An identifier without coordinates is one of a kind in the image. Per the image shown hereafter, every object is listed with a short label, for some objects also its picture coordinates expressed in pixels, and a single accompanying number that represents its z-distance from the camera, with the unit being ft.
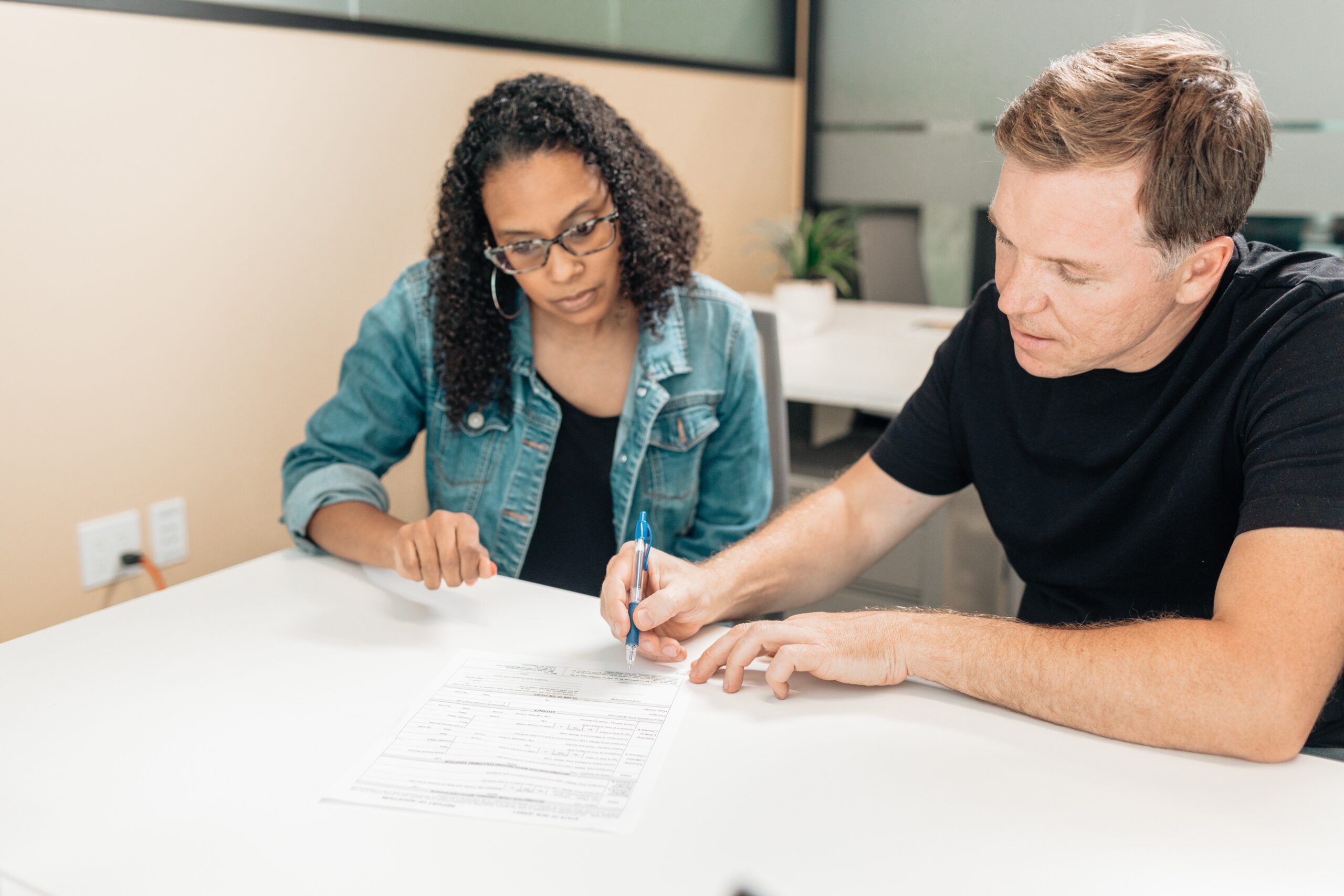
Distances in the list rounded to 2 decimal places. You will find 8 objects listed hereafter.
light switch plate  6.15
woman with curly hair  4.73
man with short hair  2.96
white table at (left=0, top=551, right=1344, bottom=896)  2.46
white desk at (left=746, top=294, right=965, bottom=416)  7.19
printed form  2.74
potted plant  9.52
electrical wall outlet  5.81
